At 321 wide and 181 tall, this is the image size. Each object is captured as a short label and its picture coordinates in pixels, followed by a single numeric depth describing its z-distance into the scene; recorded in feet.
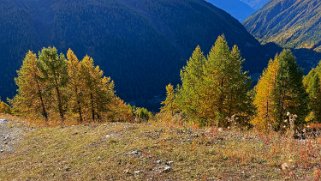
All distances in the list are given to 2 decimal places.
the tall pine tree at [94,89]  120.88
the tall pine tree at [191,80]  117.94
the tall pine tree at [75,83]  120.88
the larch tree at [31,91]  119.44
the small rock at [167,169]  32.37
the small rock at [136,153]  37.55
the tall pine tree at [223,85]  102.37
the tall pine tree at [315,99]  162.81
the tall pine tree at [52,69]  116.98
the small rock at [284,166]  29.67
